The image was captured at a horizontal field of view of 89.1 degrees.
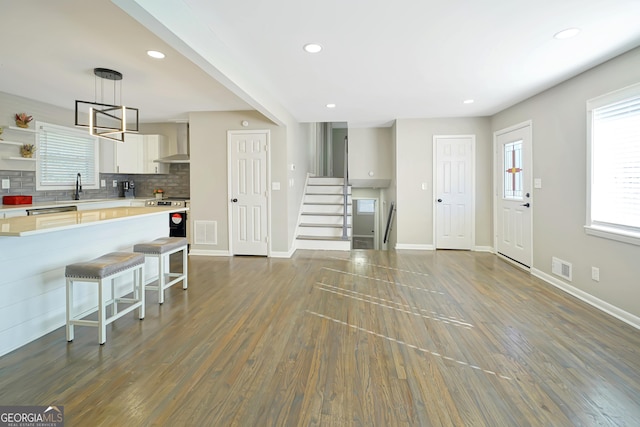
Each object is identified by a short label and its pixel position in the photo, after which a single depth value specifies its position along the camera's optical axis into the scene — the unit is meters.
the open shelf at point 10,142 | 4.26
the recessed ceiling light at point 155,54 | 2.96
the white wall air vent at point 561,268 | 3.62
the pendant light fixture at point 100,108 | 3.08
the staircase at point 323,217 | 5.91
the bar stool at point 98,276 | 2.36
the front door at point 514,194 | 4.50
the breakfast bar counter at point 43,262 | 2.22
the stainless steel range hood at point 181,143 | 6.16
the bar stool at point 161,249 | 3.18
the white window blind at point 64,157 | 4.96
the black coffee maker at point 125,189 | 6.48
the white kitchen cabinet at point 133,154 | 6.09
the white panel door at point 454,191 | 5.70
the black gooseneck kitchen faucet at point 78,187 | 5.48
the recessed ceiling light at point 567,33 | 2.55
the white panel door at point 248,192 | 5.36
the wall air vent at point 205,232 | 5.46
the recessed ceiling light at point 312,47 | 2.83
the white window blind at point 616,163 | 2.85
